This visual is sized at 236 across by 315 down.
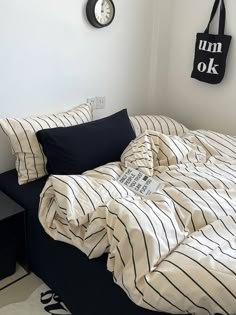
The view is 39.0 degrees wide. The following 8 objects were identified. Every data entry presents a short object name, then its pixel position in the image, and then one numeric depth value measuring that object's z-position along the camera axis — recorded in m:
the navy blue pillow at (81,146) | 1.80
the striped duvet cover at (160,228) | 1.07
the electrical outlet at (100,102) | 2.38
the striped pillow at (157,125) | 2.36
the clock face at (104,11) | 2.09
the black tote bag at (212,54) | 2.30
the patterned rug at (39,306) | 1.57
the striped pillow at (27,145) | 1.83
